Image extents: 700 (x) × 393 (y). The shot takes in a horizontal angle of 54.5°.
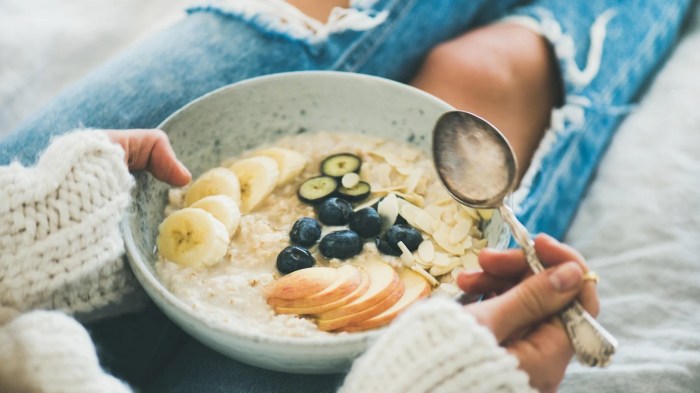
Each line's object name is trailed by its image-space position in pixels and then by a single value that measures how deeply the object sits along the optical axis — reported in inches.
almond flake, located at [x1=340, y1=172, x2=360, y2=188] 31.2
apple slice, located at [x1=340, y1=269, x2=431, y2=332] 25.3
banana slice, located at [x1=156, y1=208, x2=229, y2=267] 27.3
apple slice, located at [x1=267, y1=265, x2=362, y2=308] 25.6
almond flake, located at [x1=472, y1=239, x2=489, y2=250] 29.0
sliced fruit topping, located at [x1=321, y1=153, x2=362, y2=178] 32.0
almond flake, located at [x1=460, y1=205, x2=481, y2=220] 30.0
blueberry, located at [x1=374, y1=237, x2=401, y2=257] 28.5
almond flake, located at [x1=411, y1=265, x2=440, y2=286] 27.3
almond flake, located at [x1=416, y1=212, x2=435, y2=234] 29.3
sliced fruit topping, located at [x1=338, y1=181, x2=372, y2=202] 30.7
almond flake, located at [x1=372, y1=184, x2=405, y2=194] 31.1
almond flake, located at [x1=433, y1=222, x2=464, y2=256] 28.6
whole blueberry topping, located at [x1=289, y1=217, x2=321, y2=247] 28.5
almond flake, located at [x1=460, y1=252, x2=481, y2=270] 28.0
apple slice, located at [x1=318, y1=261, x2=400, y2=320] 25.3
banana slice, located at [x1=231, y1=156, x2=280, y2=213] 30.7
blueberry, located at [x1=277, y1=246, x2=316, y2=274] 27.3
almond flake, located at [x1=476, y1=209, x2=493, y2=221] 29.1
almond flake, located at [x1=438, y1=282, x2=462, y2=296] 26.5
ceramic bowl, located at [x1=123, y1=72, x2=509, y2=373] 30.2
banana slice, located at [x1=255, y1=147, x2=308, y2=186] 31.8
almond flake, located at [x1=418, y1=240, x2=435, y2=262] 28.1
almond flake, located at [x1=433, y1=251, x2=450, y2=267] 27.9
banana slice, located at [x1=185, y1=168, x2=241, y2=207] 30.7
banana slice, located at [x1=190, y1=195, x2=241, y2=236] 28.7
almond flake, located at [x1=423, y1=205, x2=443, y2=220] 30.1
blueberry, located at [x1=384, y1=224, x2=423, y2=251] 28.4
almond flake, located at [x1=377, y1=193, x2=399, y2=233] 29.5
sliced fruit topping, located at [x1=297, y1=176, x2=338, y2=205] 30.7
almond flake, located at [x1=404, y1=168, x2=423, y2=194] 31.4
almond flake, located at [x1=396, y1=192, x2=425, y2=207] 30.8
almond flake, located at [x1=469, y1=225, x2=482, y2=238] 29.6
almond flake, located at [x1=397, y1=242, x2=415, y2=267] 27.9
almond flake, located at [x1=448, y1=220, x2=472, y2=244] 28.9
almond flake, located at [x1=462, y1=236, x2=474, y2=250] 28.9
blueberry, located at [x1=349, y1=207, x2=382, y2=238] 28.8
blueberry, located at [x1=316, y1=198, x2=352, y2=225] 29.4
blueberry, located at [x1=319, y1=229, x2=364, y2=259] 28.0
